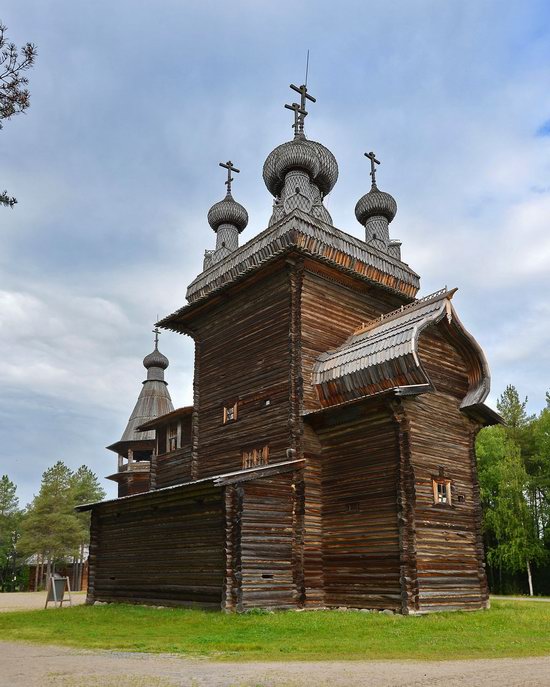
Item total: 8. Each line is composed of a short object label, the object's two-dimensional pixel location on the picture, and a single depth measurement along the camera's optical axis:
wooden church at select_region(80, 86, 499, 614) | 18.16
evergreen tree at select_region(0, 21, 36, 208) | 11.21
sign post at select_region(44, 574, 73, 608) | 24.08
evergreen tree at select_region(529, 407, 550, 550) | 37.62
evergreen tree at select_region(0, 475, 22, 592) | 57.41
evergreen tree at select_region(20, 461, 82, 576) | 49.62
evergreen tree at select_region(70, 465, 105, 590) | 48.16
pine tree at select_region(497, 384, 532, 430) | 42.69
